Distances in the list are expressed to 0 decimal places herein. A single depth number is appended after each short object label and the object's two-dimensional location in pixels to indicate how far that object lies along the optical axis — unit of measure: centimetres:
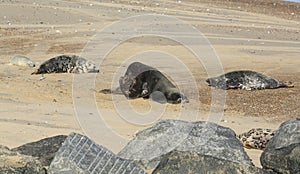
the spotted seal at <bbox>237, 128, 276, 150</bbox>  1500
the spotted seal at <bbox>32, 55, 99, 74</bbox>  2502
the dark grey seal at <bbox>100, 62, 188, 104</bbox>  2080
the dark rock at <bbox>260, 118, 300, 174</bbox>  1045
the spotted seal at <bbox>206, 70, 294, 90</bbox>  2381
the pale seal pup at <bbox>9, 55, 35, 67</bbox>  2659
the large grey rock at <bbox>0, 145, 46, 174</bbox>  965
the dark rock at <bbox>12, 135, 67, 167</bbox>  1120
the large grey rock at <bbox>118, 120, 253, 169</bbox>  1149
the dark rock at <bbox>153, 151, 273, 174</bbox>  984
